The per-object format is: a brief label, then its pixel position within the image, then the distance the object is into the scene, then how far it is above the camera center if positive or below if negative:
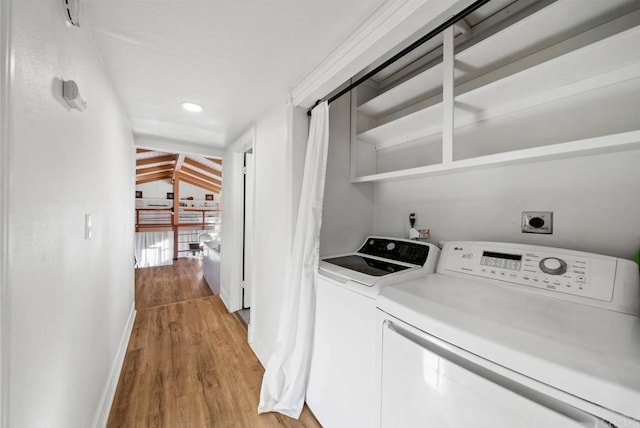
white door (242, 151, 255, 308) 2.95 -0.33
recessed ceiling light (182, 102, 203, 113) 1.90 +0.87
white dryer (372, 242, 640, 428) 0.52 -0.35
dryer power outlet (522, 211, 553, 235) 1.06 -0.04
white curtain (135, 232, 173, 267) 6.74 -1.19
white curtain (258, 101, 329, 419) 1.45 -0.53
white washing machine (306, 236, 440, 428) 1.06 -0.59
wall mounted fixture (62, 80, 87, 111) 0.83 +0.42
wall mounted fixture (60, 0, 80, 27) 0.81 +0.71
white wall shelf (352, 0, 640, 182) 0.83 +0.56
